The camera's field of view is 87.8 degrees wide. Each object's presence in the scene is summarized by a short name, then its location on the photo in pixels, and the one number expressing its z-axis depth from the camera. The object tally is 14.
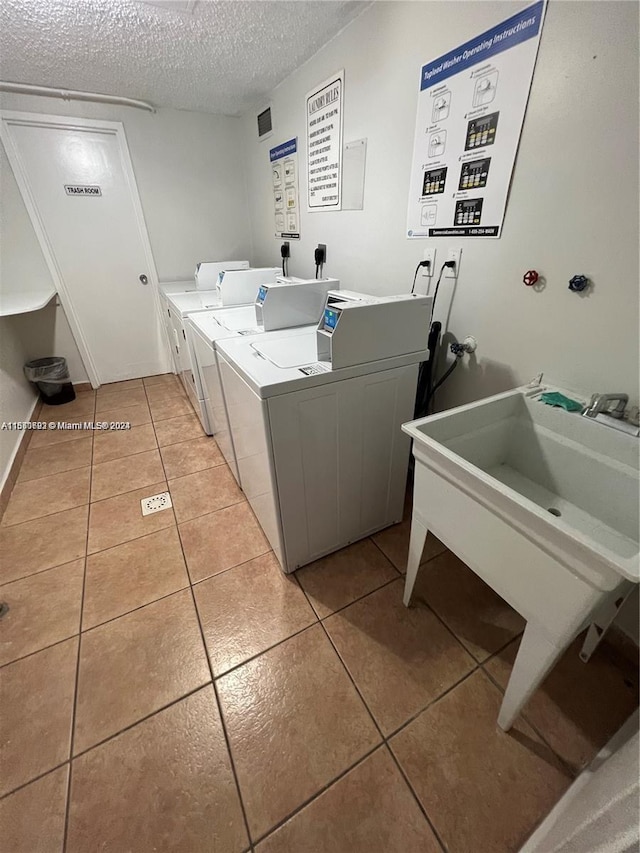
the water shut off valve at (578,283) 1.04
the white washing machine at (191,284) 2.63
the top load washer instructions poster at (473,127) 1.08
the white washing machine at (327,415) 1.15
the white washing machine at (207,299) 2.18
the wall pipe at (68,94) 2.23
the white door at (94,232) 2.53
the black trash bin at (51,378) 2.85
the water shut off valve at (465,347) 1.45
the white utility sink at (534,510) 0.69
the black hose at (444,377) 1.54
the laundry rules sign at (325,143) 1.80
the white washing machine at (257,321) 1.61
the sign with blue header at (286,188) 2.32
